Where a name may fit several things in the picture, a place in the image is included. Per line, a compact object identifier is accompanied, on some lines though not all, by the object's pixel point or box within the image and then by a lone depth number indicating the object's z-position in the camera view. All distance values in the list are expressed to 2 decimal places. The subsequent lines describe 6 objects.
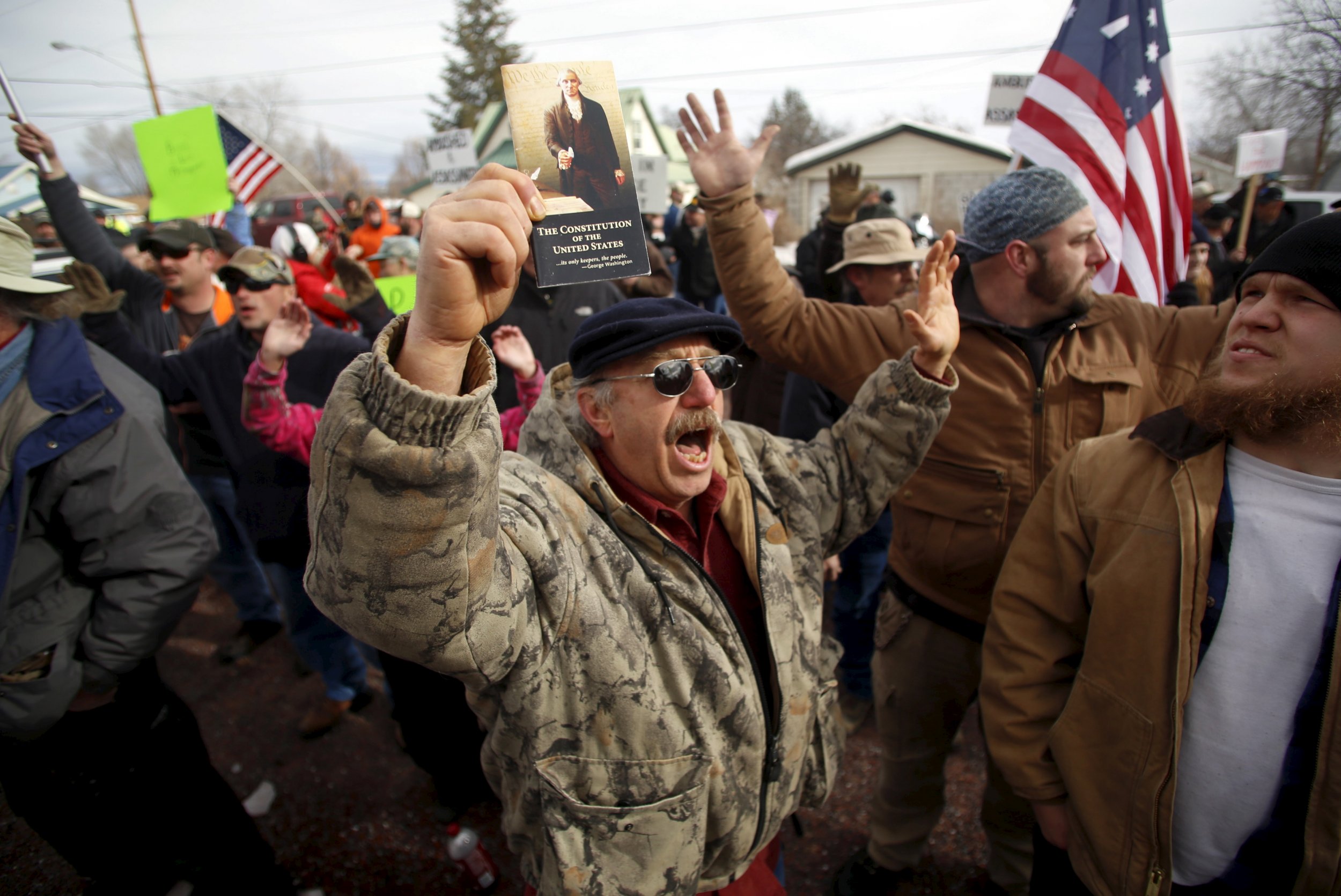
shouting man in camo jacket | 0.91
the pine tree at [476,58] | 34.31
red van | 20.53
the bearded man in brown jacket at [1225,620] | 1.31
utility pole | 21.48
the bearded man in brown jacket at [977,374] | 2.09
